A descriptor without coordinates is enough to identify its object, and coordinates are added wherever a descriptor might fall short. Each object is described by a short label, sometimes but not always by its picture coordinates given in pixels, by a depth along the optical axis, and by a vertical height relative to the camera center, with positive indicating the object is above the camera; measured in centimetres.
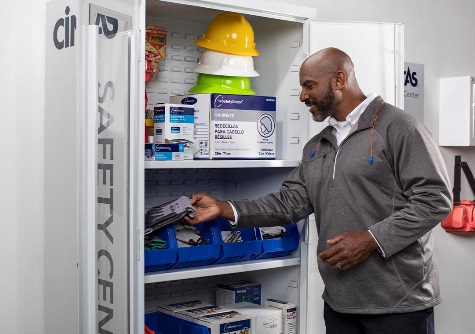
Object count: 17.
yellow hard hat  293 +42
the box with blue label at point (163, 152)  258 -5
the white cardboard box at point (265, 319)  295 -74
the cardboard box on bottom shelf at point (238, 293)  315 -68
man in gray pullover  243 -23
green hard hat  295 +22
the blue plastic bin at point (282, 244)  298 -44
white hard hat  293 +31
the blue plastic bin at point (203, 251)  271 -43
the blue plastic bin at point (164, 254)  260 -42
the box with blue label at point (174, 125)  266 +5
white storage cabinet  231 -1
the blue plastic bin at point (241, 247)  283 -43
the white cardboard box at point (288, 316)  302 -74
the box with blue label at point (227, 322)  278 -72
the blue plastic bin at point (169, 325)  280 -75
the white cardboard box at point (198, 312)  288 -70
